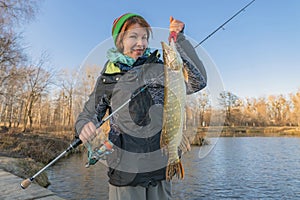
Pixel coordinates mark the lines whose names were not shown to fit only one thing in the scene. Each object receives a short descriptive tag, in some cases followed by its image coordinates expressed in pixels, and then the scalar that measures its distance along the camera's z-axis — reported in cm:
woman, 177
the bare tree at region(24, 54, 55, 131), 2752
